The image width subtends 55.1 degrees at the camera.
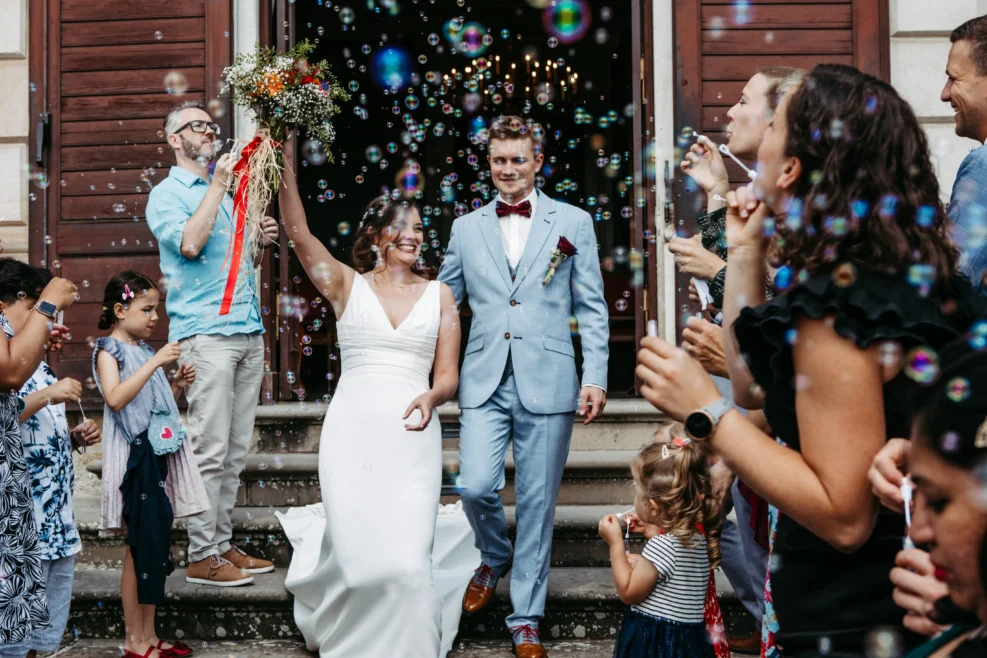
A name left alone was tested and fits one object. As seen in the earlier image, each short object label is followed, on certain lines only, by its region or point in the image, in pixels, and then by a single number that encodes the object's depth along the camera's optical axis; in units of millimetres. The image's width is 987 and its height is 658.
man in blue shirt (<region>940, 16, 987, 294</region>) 2496
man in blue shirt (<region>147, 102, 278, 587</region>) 4391
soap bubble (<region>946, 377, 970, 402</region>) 1143
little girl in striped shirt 2916
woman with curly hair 1414
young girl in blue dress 3807
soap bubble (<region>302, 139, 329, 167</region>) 4125
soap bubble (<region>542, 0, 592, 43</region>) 8125
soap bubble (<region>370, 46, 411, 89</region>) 11898
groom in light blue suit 4016
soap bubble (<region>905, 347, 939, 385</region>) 1385
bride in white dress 3697
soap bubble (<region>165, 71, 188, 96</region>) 6059
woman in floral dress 3041
